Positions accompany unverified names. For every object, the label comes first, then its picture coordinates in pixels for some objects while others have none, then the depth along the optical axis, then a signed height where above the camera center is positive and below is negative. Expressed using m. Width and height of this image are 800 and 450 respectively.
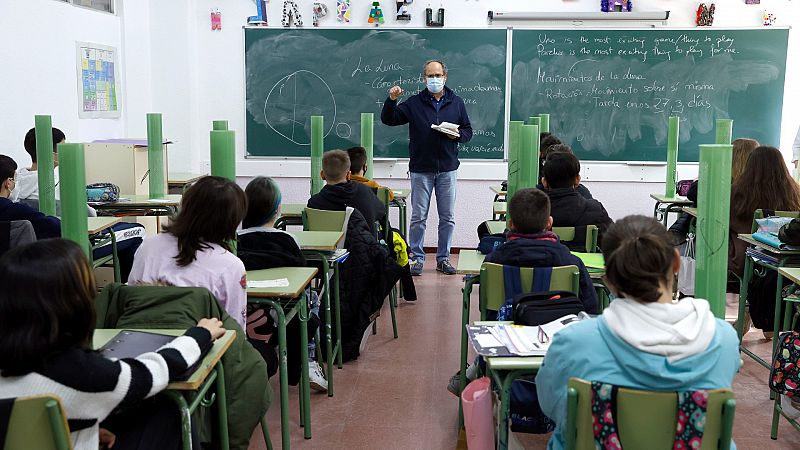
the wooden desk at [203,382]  2.00 -0.64
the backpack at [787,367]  2.96 -0.85
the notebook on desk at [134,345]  2.06 -0.56
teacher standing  6.27 -0.19
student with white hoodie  1.83 -0.46
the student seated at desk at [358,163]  5.36 -0.28
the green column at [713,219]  1.83 -0.21
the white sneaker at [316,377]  3.82 -1.16
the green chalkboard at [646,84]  7.04 +0.31
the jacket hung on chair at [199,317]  2.36 -0.56
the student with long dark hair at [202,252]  2.70 -0.43
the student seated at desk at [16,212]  3.84 -0.43
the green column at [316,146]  4.90 -0.16
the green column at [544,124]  5.62 -0.02
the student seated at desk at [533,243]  3.05 -0.44
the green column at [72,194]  2.41 -0.22
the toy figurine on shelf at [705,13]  6.92 +0.88
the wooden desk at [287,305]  2.92 -0.68
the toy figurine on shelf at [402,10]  7.09 +0.90
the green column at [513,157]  3.59 -0.16
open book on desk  2.25 -0.60
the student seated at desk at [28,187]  4.66 -0.39
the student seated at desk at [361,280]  4.26 -0.80
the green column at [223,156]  2.84 -0.13
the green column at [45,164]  3.46 -0.20
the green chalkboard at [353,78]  7.18 +0.35
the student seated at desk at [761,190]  4.45 -0.35
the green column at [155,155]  4.86 -0.22
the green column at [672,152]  5.33 -0.19
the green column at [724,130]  4.29 -0.04
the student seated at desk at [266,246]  3.34 -0.50
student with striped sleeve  1.69 -0.46
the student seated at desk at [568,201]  4.04 -0.38
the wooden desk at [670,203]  5.58 -0.52
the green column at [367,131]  5.65 -0.08
